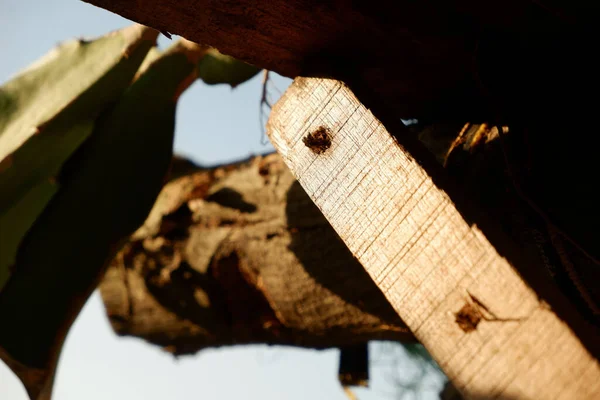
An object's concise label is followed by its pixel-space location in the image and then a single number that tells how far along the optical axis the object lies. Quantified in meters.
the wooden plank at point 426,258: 0.44
